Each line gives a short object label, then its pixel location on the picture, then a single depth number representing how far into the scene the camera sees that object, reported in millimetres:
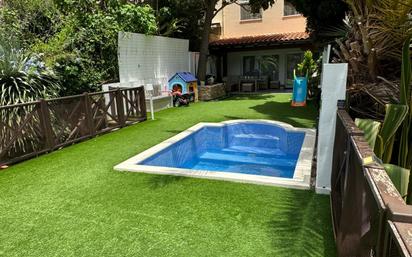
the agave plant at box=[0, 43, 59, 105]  7102
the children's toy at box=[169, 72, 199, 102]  14570
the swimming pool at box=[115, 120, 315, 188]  5410
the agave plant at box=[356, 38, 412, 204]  2885
